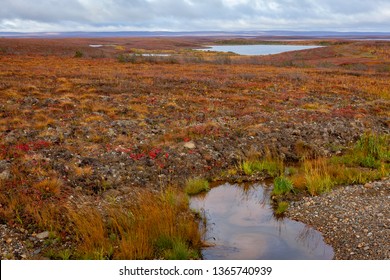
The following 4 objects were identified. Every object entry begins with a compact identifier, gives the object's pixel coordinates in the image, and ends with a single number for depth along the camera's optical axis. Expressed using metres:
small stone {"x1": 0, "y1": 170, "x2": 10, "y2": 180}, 11.76
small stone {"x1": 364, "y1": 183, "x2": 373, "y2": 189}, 12.28
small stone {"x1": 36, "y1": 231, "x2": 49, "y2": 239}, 9.05
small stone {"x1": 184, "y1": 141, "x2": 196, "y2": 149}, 15.90
